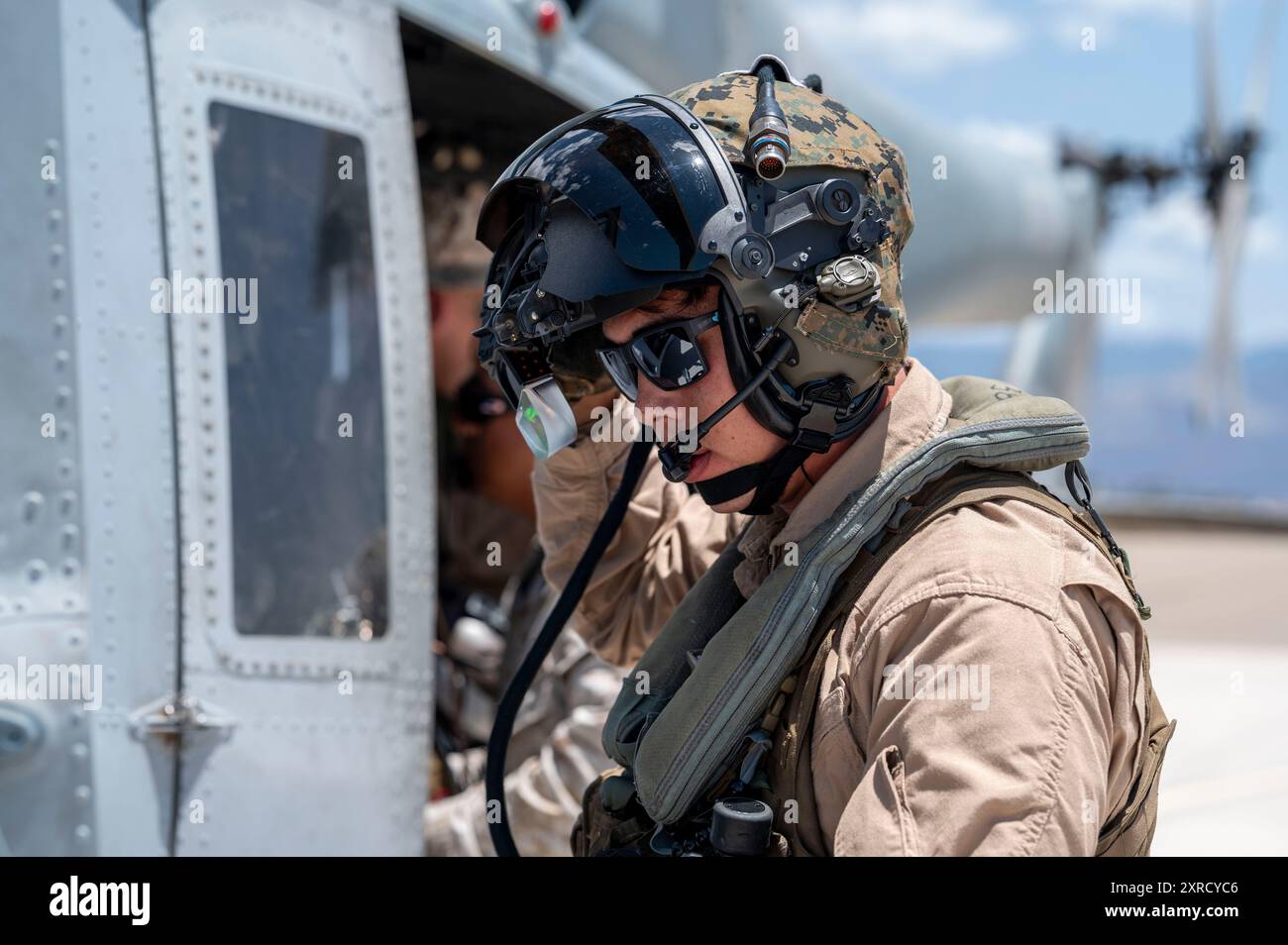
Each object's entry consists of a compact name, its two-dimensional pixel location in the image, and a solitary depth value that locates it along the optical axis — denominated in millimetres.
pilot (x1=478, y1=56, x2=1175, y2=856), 1314
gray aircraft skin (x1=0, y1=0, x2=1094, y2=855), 2295
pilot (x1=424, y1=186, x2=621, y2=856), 3051
